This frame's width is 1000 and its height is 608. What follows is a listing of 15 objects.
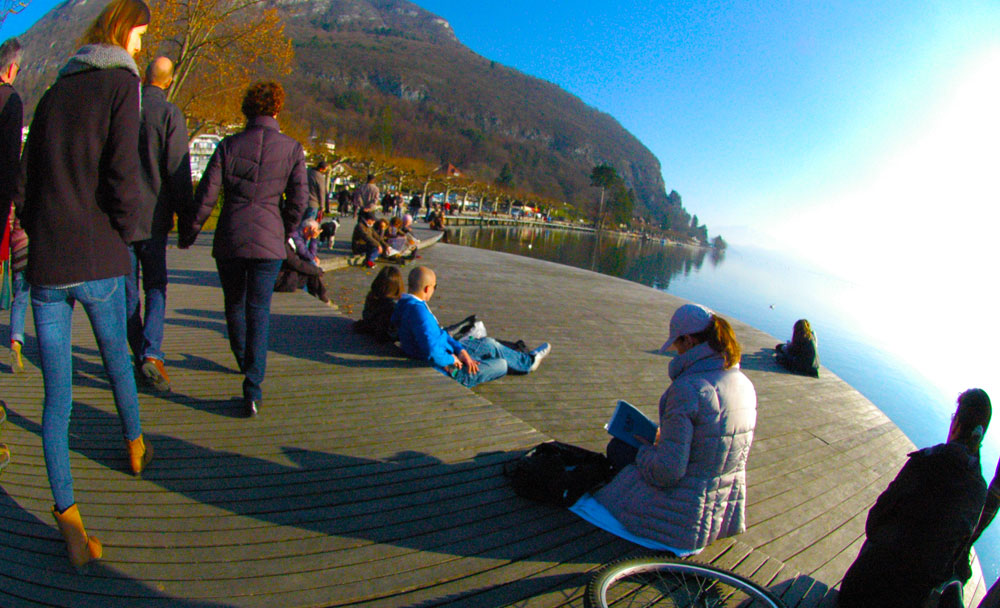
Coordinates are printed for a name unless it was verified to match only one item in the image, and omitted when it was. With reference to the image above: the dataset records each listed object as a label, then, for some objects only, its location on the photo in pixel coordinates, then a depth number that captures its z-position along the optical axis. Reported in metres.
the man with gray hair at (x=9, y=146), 2.38
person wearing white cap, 2.32
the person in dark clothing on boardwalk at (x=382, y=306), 5.19
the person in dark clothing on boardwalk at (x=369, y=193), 13.45
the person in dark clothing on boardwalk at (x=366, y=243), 11.31
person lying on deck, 4.49
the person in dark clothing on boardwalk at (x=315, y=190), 8.31
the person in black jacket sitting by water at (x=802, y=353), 8.10
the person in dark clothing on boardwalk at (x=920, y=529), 2.18
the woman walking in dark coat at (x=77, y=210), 1.92
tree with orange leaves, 17.66
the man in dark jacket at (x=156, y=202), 2.89
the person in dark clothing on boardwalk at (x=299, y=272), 6.90
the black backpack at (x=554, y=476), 2.66
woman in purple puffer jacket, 3.18
